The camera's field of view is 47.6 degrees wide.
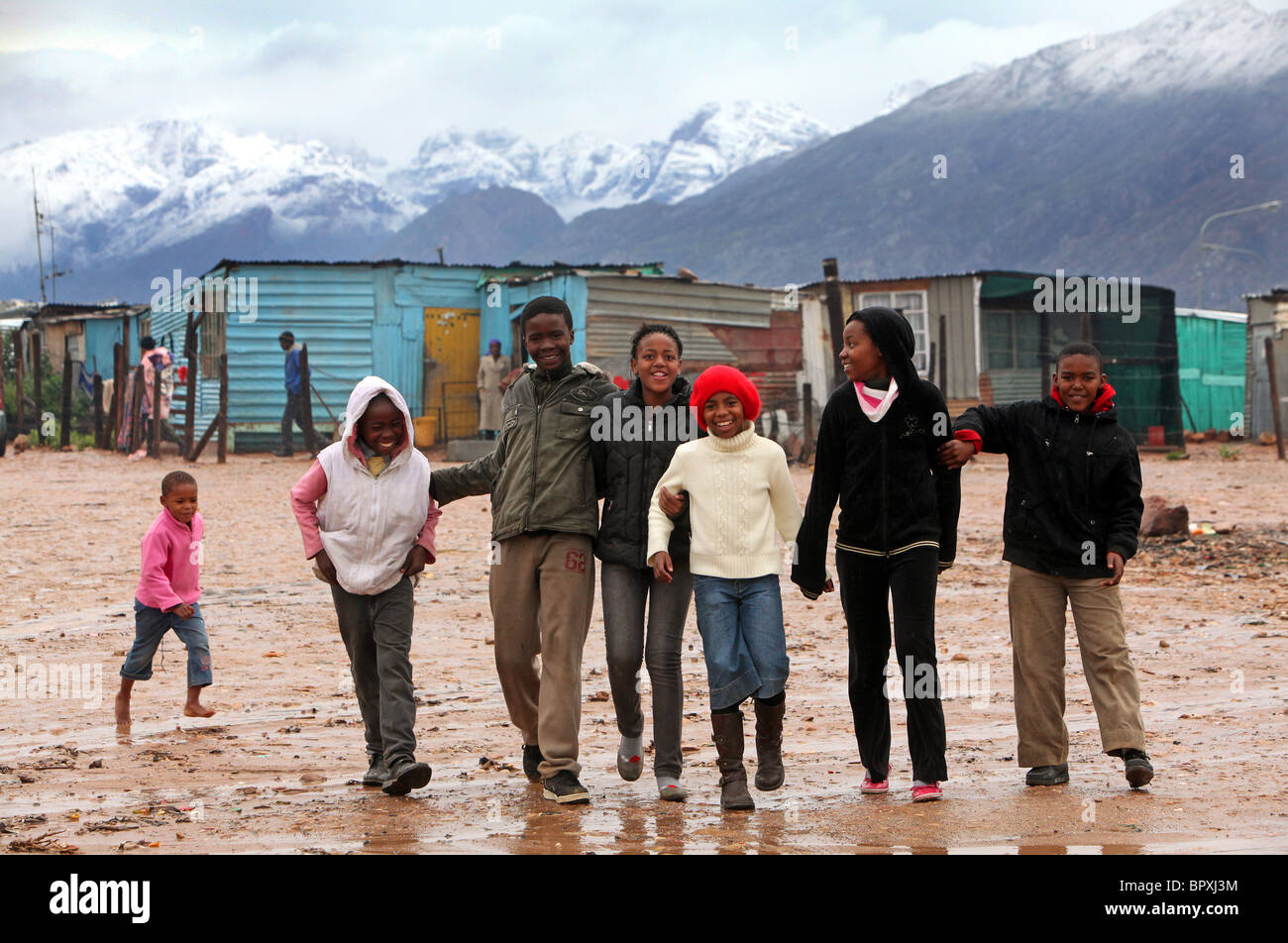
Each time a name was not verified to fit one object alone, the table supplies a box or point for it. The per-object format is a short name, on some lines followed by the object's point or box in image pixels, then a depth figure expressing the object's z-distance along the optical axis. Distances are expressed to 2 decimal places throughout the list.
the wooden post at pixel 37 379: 27.52
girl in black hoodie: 5.21
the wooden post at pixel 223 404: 20.67
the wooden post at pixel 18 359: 25.48
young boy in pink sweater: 6.71
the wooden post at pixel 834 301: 19.22
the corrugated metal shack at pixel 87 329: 34.38
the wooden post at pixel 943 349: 27.00
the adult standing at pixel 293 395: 22.70
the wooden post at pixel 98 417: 25.11
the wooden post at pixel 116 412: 24.02
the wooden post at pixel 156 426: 21.59
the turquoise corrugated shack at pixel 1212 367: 33.41
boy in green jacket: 5.36
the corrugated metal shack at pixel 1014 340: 29.20
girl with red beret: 5.22
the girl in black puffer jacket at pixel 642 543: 5.36
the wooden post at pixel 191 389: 21.88
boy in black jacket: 5.40
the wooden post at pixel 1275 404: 22.31
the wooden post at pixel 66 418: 24.88
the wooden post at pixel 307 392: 22.62
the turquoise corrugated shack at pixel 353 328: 25.55
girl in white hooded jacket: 5.45
